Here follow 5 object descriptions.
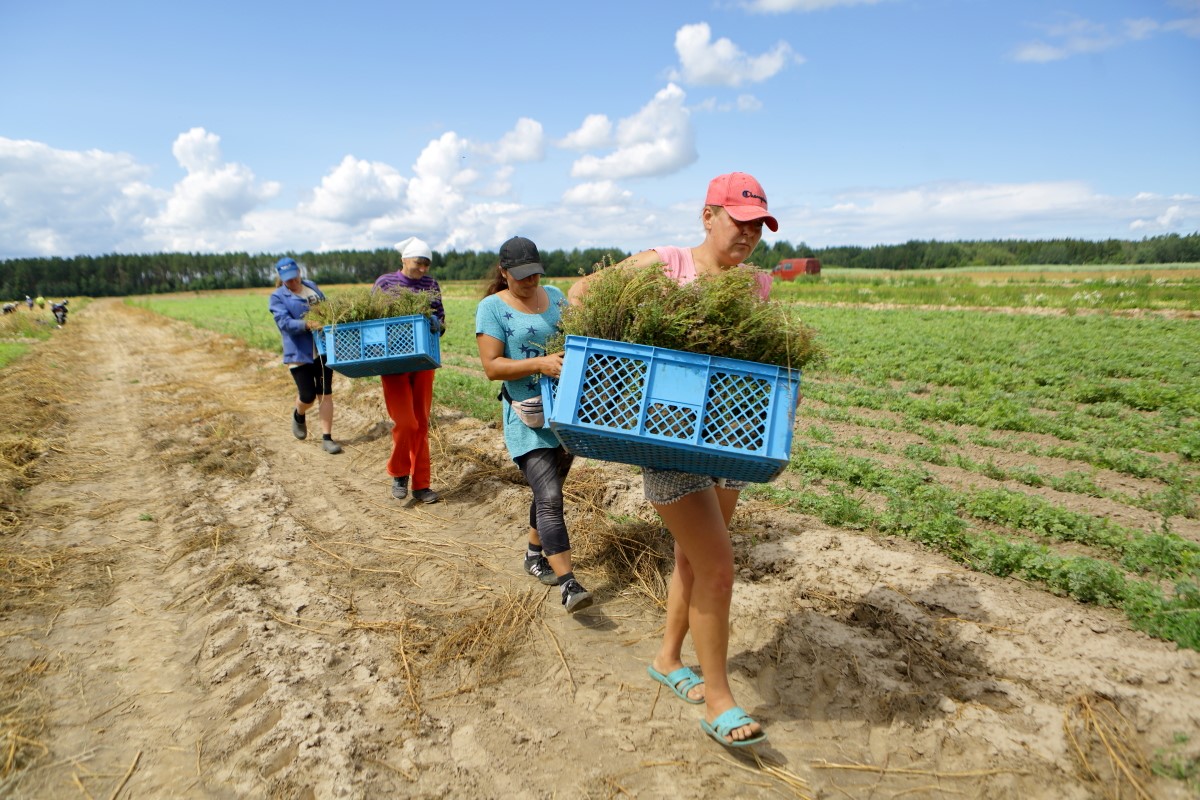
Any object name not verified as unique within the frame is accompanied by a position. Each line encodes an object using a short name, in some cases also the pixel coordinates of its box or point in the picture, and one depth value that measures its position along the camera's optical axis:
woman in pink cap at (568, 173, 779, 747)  2.67
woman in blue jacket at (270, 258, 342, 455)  7.48
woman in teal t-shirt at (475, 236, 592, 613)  3.79
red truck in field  56.56
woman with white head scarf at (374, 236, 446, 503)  5.88
